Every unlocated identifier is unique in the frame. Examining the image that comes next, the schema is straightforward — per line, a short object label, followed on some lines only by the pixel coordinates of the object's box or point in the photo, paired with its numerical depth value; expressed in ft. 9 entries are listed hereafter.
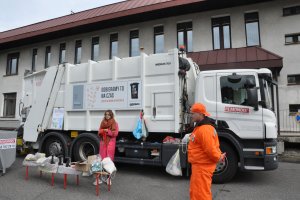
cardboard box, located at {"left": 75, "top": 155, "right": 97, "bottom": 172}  17.06
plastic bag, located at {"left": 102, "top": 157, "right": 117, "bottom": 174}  16.75
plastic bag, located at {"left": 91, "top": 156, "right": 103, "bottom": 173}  16.66
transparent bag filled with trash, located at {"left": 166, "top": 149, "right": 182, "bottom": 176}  17.93
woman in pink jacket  20.49
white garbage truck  18.33
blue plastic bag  20.43
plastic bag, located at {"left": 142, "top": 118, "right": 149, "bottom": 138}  20.56
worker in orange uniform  10.67
